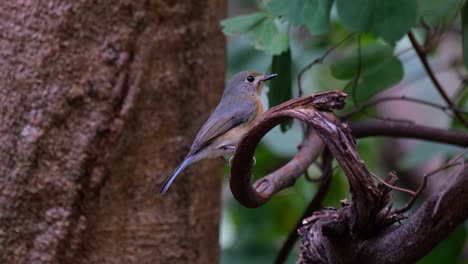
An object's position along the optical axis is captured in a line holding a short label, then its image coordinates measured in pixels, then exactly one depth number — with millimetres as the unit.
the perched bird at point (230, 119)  4039
